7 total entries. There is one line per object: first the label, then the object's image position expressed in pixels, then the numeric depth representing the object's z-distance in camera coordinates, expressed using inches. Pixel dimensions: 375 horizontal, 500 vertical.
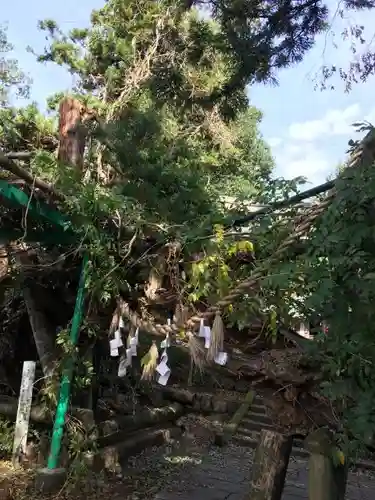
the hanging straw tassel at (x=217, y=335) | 135.0
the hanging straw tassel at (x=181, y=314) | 151.1
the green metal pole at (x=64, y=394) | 189.8
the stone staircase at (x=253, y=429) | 315.3
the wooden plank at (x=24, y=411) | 214.2
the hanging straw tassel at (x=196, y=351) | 139.6
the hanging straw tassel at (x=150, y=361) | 152.4
